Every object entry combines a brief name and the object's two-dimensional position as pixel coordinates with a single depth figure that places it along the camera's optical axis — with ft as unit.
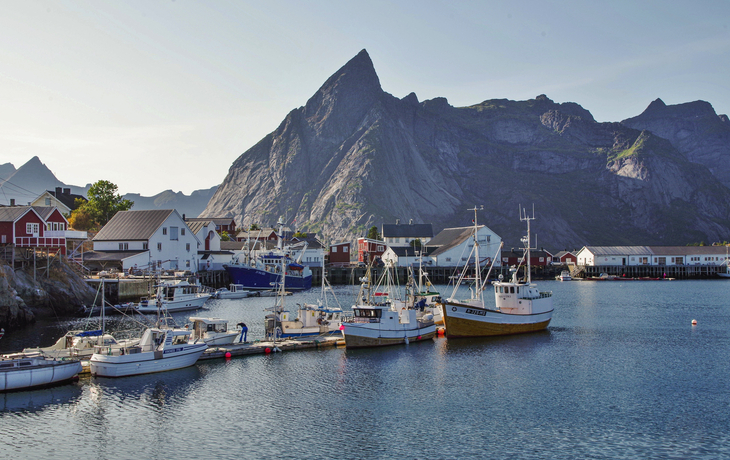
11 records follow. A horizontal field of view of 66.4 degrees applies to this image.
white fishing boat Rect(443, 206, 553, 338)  148.36
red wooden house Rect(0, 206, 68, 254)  190.29
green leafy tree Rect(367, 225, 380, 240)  455.67
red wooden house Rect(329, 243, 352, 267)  407.23
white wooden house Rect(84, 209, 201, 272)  250.16
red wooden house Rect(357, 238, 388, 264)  411.34
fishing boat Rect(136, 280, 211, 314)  194.25
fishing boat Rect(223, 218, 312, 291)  290.15
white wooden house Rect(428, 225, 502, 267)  394.73
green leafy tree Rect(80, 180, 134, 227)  349.20
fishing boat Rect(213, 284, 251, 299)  257.79
